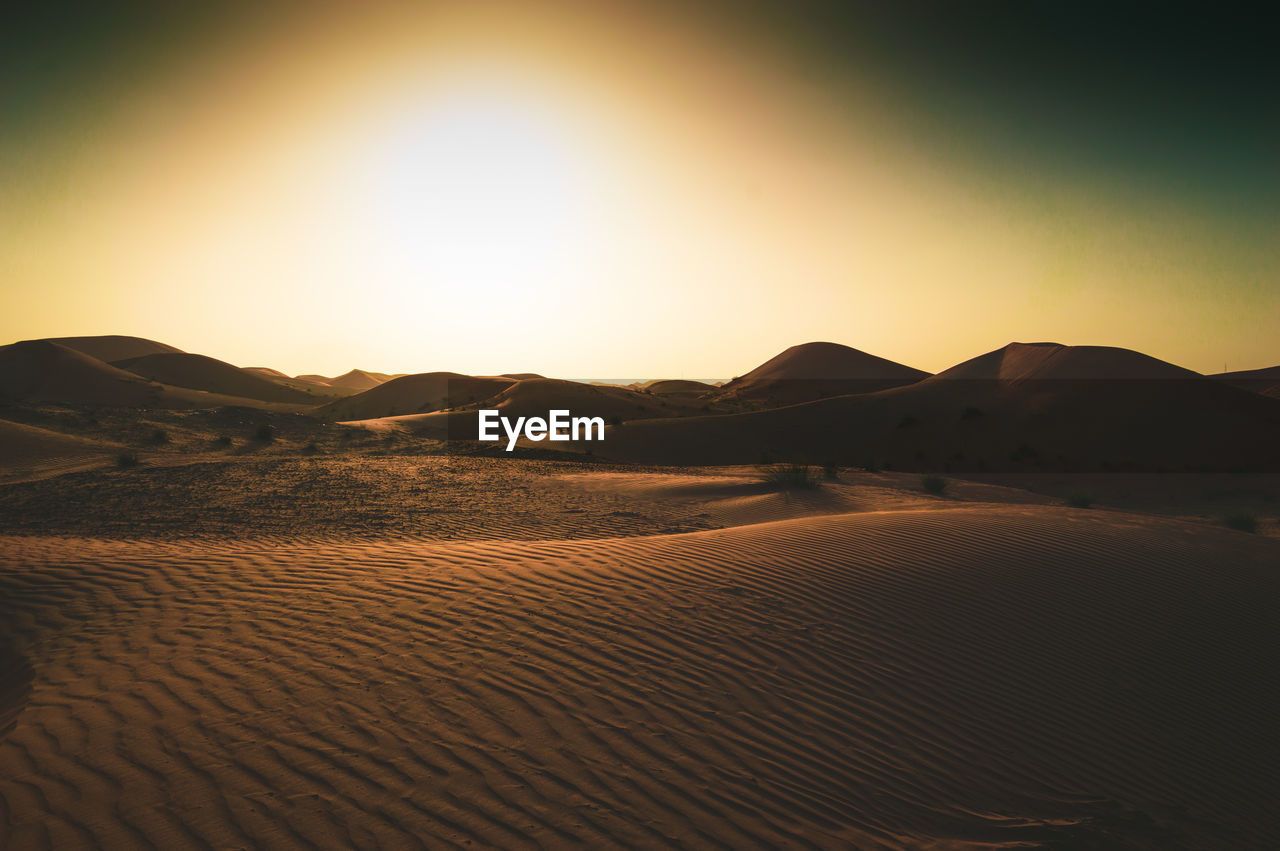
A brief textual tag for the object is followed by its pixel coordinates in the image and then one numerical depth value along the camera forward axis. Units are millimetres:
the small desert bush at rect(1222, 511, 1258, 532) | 14539
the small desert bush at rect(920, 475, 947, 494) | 19250
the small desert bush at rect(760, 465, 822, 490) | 18250
